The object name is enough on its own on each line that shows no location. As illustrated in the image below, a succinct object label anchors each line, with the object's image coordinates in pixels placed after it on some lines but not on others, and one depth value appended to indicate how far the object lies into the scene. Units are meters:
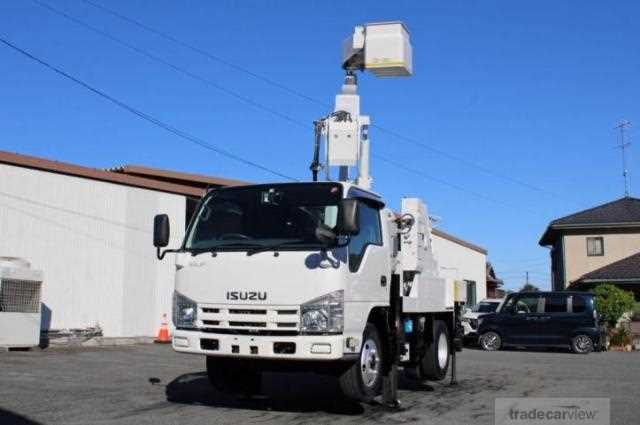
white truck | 7.97
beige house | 38.22
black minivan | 22.48
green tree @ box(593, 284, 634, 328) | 26.42
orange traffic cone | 20.42
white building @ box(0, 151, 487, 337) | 17.89
